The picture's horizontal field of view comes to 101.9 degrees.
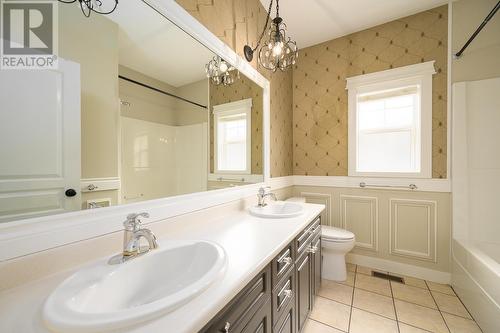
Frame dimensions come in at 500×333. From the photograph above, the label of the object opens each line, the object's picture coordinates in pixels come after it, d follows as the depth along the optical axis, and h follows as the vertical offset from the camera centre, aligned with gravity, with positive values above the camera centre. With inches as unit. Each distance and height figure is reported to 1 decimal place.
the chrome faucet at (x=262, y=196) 69.6 -10.5
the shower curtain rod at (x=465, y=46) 53.8 +41.1
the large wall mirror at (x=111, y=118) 25.9 +7.9
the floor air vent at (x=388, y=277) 82.3 -46.5
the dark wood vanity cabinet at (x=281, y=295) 26.6 -23.3
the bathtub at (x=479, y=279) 51.8 -34.0
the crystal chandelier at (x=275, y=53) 59.1 +36.6
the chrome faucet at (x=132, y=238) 29.3 -10.8
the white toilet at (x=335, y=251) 77.4 -33.8
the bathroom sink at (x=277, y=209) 58.0 -14.4
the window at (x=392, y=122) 82.4 +19.1
